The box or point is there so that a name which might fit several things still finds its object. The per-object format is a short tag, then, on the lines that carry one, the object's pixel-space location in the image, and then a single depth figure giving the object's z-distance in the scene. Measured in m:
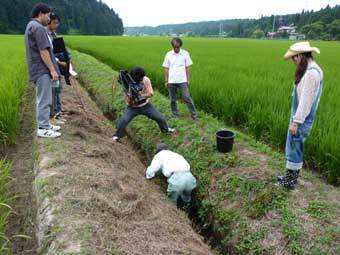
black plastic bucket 3.74
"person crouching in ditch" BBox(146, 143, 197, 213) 3.33
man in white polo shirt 4.83
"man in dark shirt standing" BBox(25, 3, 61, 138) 3.47
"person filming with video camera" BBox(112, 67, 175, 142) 4.15
